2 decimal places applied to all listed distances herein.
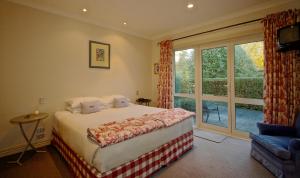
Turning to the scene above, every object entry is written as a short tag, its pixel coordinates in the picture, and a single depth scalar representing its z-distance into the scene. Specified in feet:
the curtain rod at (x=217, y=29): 10.06
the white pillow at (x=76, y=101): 9.85
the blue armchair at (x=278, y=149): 5.98
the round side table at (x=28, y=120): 7.76
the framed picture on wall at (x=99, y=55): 11.77
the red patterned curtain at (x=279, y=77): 8.36
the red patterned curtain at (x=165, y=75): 14.24
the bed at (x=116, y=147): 5.34
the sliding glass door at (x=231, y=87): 10.42
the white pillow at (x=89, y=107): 9.66
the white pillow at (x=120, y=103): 11.62
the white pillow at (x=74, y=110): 9.71
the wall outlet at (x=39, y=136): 9.59
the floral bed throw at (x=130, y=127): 5.52
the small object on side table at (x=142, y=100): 15.02
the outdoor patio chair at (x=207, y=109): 12.82
